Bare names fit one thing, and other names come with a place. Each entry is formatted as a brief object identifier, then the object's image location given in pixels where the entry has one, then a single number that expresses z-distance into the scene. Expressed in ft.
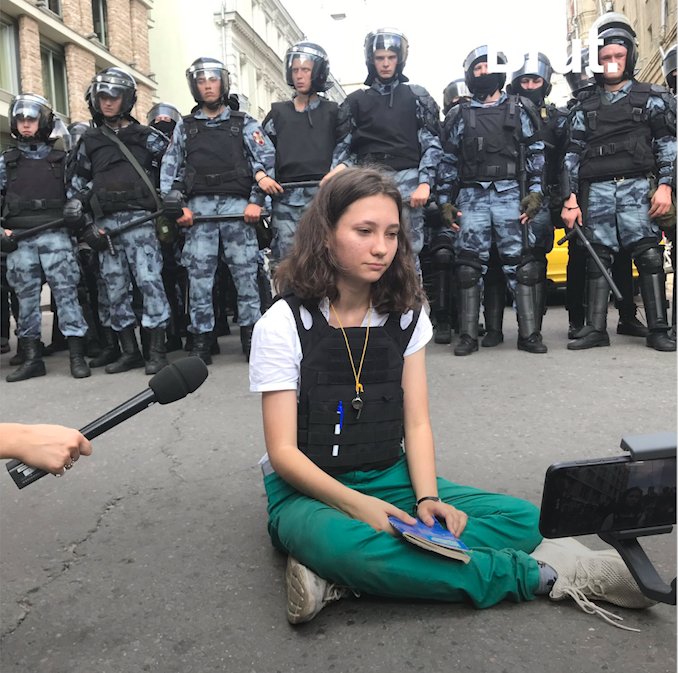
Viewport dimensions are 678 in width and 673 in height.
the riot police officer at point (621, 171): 18.38
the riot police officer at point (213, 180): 19.11
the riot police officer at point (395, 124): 19.56
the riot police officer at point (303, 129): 19.48
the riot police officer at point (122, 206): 18.85
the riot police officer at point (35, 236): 19.10
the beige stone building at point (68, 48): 60.44
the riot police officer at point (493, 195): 18.89
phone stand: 3.50
